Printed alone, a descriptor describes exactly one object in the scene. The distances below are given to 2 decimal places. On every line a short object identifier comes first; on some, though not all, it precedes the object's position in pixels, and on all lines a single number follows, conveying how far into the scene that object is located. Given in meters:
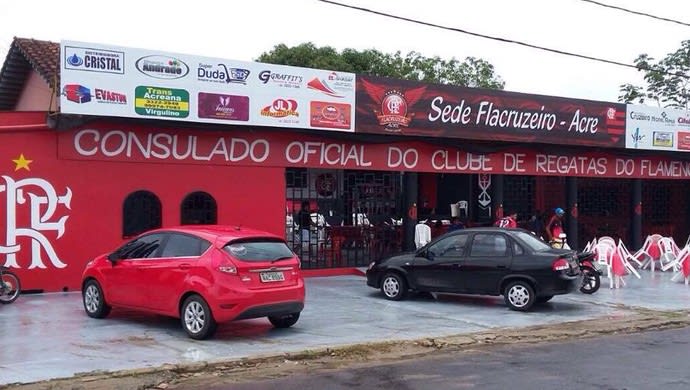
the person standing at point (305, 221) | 18.89
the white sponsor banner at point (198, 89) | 14.39
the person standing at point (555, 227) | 17.28
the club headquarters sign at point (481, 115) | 18.36
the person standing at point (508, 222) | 18.86
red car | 10.30
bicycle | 13.41
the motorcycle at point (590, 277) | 15.79
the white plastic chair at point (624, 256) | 17.55
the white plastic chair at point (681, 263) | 18.17
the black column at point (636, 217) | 25.48
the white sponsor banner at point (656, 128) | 23.50
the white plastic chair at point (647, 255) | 21.02
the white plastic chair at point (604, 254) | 17.34
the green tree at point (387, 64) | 43.97
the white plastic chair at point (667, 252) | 20.61
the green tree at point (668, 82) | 40.72
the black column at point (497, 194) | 22.06
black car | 13.41
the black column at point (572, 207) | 23.95
